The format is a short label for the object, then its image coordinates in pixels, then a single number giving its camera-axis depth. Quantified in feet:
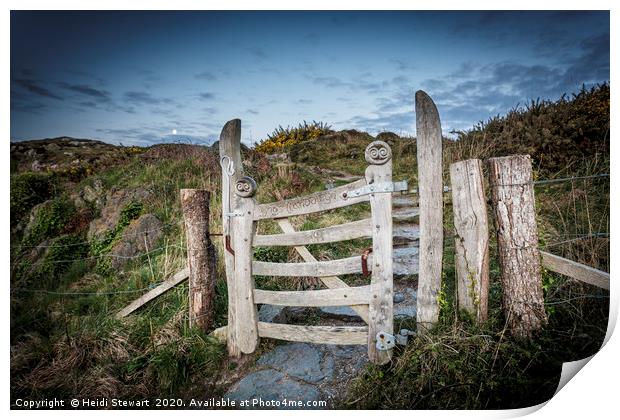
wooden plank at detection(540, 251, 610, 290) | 8.10
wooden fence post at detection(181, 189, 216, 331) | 12.34
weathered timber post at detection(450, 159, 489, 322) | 8.91
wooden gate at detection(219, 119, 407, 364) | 9.61
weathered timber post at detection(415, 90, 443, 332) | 8.97
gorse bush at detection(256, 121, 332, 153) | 37.83
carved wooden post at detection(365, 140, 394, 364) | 9.41
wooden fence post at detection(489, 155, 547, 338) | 8.74
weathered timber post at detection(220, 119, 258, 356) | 11.30
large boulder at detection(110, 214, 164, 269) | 19.86
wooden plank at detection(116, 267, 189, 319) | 12.48
